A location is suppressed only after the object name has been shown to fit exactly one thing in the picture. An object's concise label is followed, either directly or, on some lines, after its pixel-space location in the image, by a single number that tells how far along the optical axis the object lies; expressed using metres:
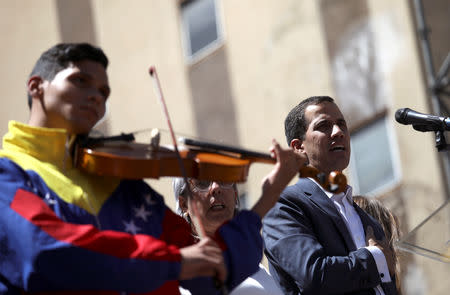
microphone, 4.94
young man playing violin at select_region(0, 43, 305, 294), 3.38
